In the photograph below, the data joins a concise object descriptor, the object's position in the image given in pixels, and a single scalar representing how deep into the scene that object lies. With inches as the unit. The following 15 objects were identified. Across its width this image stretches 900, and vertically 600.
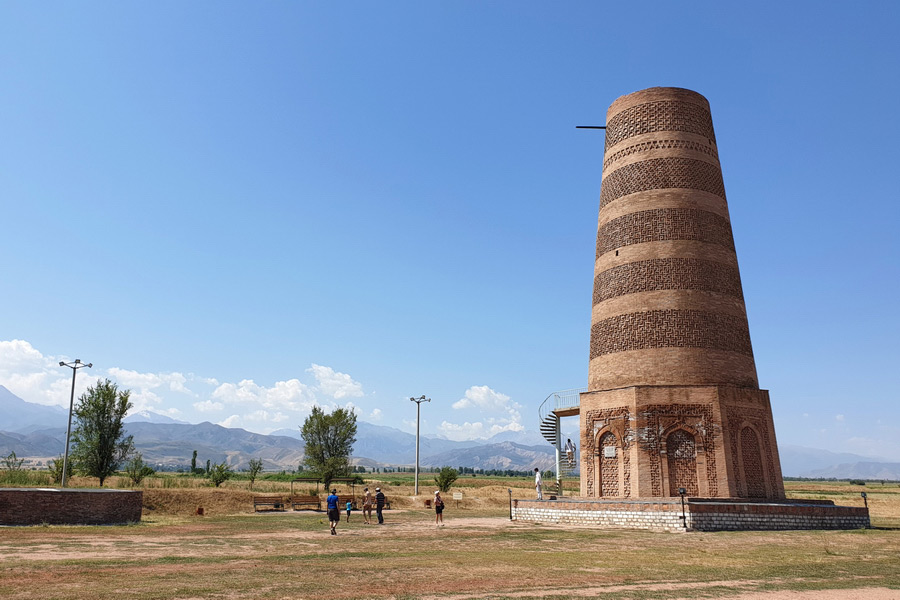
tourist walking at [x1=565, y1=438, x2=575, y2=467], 1164.4
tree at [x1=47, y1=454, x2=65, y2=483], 1317.7
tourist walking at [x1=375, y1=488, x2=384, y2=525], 898.1
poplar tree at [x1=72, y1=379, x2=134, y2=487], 1334.9
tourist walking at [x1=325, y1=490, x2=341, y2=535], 733.3
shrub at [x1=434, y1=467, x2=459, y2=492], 1720.0
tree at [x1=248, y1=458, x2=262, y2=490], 1890.7
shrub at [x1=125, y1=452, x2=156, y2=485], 1455.5
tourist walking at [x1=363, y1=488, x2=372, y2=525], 931.3
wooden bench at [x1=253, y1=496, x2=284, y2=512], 1235.8
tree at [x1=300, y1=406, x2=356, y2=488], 1632.6
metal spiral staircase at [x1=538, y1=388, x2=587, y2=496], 1275.8
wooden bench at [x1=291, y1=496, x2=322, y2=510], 1222.9
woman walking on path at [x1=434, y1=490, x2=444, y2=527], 854.5
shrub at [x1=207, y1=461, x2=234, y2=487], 1645.8
